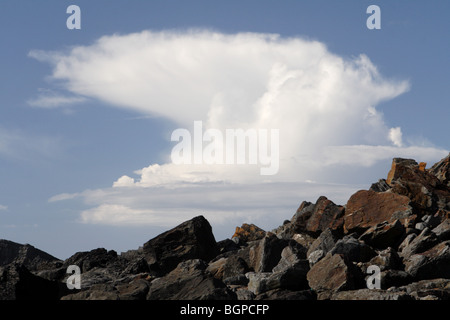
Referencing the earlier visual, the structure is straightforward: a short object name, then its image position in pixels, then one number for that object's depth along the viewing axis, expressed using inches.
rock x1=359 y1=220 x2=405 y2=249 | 1079.6
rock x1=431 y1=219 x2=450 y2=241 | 1030.0
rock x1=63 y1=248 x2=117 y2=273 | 1280.8
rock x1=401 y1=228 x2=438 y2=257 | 986.7
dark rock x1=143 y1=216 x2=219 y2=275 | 1189.1
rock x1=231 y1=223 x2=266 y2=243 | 1531.7
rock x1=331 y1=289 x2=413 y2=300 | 730.8
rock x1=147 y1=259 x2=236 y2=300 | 788.6
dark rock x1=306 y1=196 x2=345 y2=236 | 1178.1
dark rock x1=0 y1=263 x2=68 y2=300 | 892.0
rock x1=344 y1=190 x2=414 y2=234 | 1124.5
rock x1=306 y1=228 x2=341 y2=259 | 1035.9
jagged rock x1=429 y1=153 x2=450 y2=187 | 1380.4
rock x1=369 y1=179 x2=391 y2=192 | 1372.5
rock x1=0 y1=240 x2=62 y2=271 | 1647.4
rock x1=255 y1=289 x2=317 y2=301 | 788.0
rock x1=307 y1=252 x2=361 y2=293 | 823.7
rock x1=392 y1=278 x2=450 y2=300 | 770.1
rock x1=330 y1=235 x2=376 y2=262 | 969.5
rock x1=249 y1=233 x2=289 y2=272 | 1026.7
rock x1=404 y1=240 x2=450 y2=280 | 902.4
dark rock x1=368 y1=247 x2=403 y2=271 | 914.3
